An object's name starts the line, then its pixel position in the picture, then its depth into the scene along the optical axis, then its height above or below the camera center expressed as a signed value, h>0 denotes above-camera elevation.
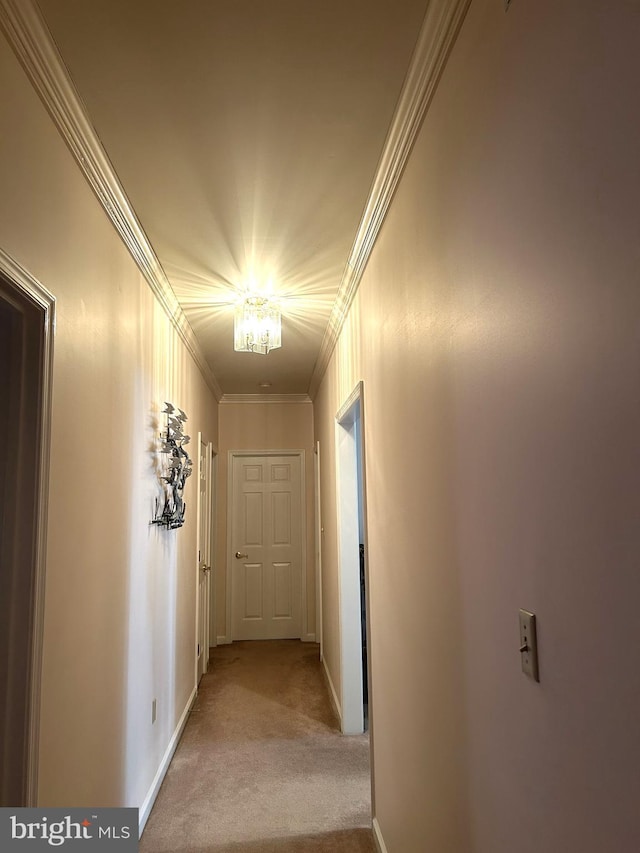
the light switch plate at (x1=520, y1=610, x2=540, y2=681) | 0.89 -0.27
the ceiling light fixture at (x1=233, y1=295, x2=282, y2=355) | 2.91 +0.90
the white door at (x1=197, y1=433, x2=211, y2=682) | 4.37 -0.51
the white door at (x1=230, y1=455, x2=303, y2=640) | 5.54 -0.58
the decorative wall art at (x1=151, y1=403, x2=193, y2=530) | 2.85 +0.14
